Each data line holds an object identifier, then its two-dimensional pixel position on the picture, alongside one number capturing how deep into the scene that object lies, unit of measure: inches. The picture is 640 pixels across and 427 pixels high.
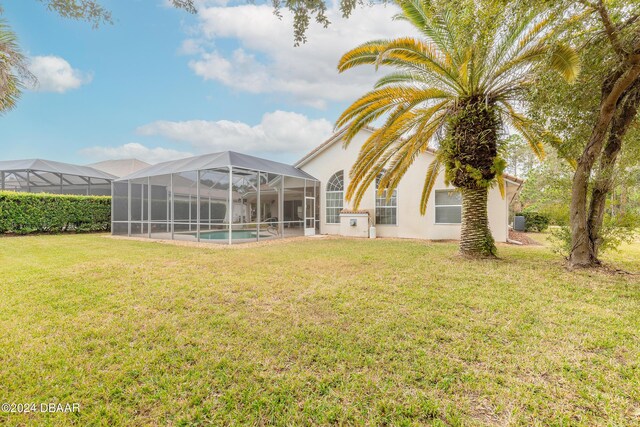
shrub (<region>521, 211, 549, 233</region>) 855.1
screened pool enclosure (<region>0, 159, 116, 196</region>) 804.0
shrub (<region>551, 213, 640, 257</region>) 291.6
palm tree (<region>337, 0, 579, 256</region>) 289.1
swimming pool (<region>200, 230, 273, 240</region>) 610.2
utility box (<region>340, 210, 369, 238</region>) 658.8
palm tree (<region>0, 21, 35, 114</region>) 220.2
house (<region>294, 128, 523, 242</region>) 580.2
